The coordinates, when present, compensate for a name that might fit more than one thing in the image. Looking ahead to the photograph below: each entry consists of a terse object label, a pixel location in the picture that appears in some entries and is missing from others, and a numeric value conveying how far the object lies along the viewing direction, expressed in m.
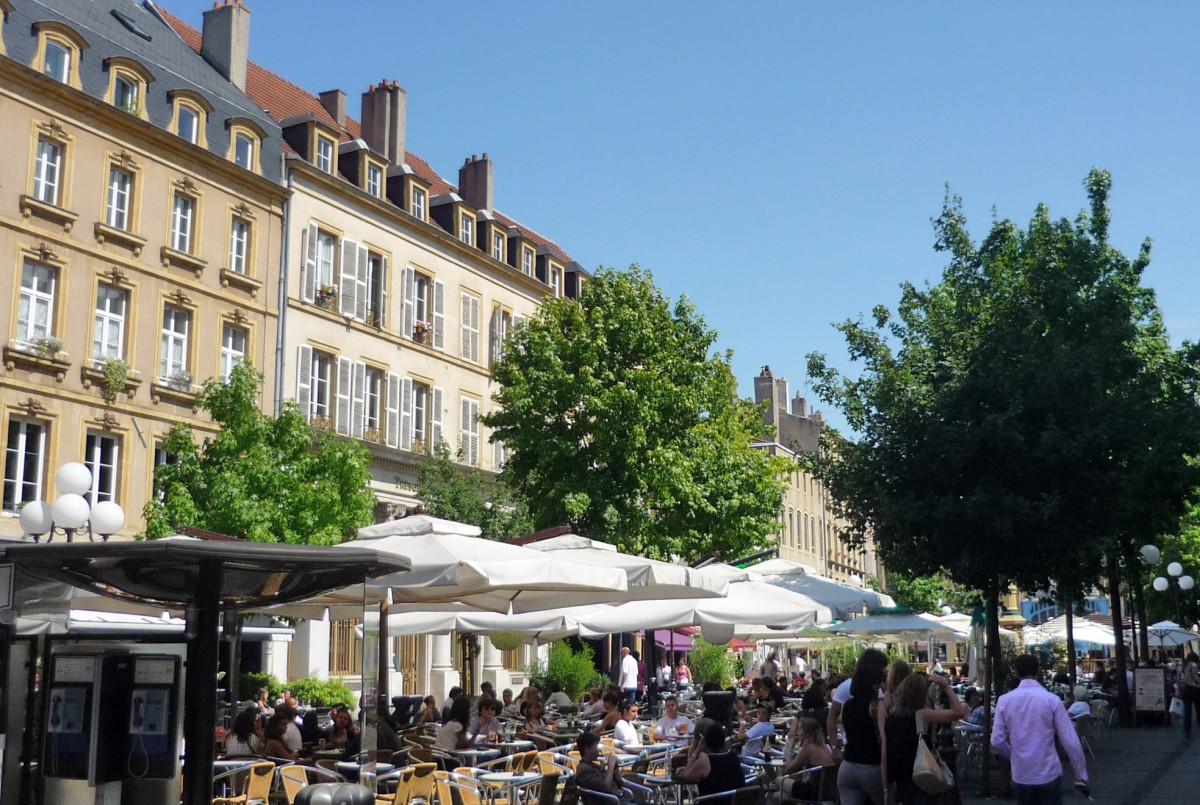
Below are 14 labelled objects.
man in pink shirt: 8.90
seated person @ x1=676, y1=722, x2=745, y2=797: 9.75
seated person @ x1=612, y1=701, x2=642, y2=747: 14.18
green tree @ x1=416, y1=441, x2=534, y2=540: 33.16
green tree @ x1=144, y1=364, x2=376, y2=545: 24.92
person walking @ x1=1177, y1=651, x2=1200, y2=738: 24.83
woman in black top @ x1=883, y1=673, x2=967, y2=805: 8.88
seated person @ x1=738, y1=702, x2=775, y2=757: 13.67
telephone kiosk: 8.41
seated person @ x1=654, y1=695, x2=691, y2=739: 15.89
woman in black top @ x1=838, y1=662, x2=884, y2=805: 9.20
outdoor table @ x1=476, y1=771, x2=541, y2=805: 11.27
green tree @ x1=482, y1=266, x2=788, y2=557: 30.47
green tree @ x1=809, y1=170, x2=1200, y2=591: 16.08
